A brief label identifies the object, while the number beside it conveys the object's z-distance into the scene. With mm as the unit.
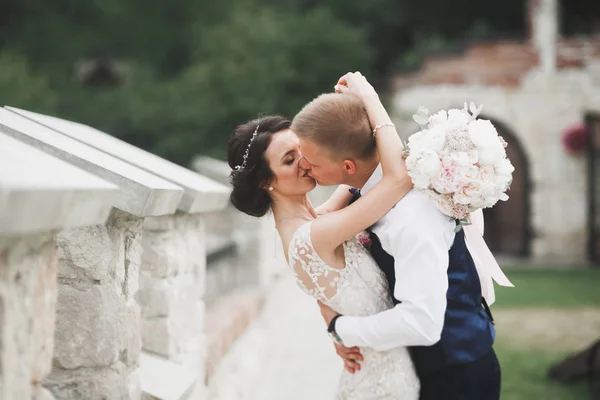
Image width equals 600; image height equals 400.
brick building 13664
